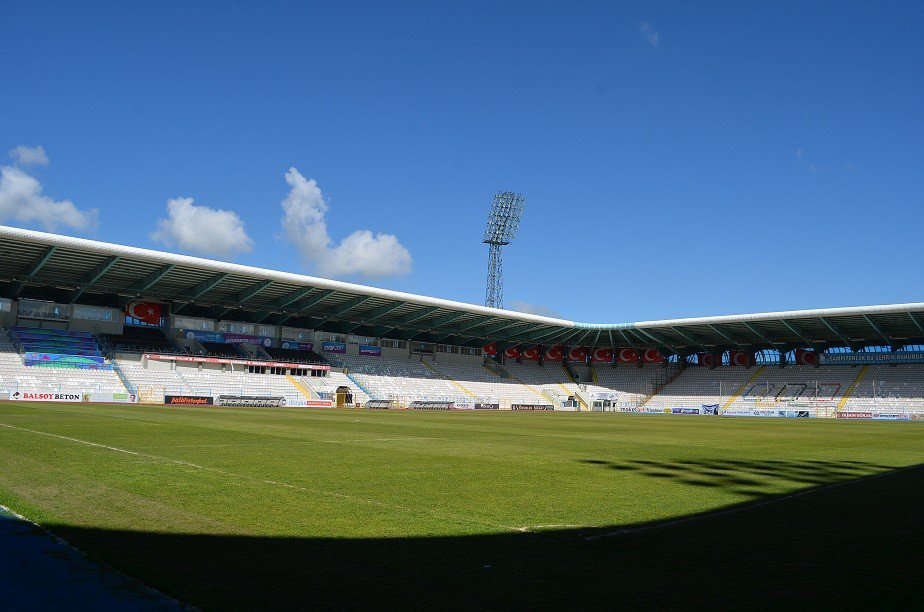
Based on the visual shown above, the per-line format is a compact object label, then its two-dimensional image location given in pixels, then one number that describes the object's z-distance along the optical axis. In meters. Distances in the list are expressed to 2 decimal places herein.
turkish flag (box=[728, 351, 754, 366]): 84.94
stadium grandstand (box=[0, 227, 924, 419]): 51.34
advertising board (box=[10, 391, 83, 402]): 43.94
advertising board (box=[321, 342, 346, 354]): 72.12
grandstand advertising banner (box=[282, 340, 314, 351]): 69.00
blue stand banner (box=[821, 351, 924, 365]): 72.12
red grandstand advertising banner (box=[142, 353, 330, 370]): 57.15
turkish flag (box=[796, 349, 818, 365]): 79.12
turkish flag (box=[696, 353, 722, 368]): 88.25
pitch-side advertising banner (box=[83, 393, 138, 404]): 47.38
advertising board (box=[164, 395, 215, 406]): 50.72
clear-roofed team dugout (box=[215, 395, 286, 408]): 53.00
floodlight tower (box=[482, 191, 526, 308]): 93.31
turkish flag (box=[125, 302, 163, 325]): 61.06
